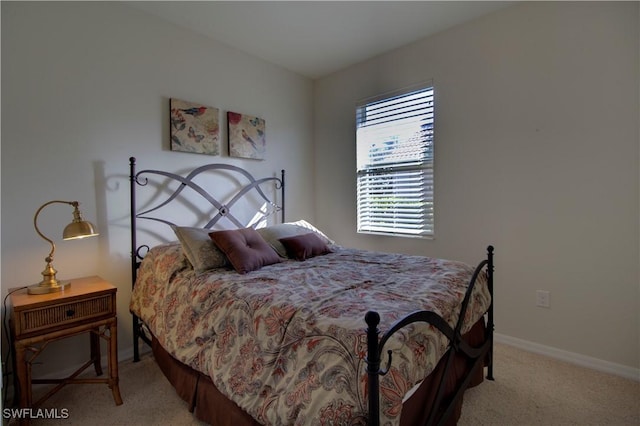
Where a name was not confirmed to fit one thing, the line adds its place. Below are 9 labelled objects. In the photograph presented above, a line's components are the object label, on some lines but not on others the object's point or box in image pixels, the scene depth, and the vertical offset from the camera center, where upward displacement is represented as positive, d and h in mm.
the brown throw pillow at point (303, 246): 2523 -310
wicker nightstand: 1654 -612
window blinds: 3088 +438
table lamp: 1838 -276
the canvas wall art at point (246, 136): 3113 +702
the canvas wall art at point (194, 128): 2727 +689
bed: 1081 -495
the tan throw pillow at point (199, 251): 2102 -284
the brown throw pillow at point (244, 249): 2102 -285
